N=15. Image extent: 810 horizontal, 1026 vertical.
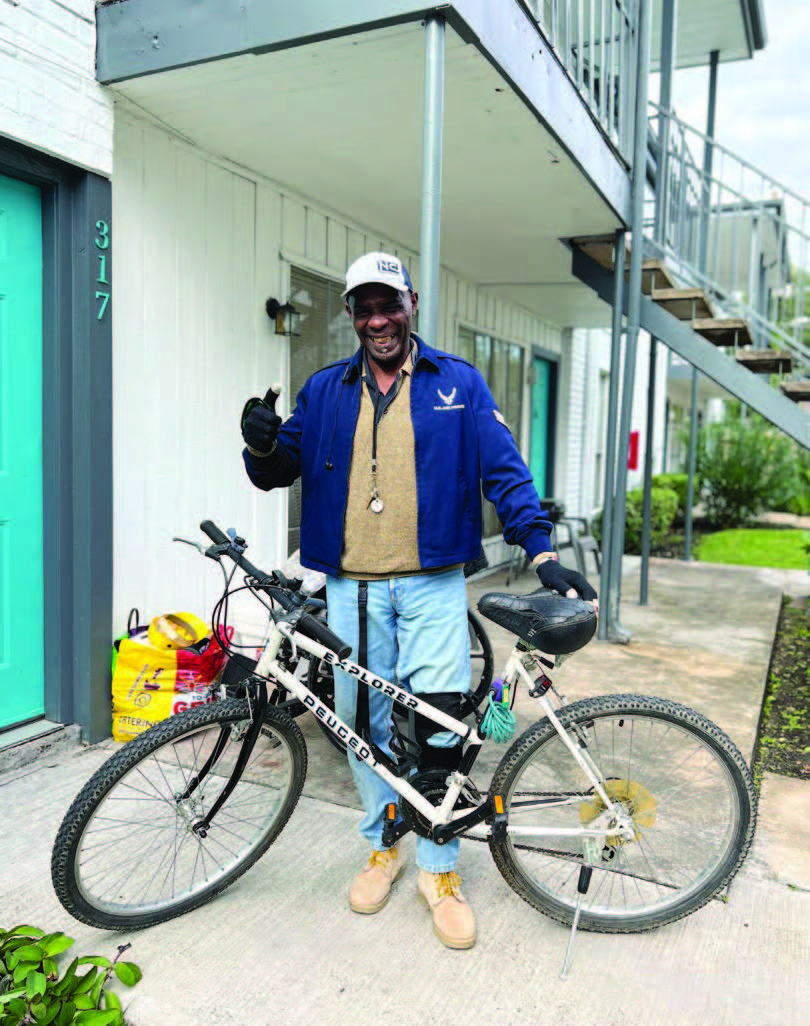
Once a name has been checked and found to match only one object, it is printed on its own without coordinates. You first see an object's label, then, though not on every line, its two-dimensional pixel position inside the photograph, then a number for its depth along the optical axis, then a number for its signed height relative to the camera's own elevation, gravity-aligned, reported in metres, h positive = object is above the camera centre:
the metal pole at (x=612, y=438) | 5.23 +0.14
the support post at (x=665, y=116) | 5.62 +2.34
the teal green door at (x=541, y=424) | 9.34 +0.38
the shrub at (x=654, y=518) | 10.09 -0.74
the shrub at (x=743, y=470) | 12.70 -0.12
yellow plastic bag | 3.31 -0.94
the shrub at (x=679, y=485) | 13.49 -0.40
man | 2.15 -0.12
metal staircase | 5.15 +1.12
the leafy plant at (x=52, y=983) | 1.81 -1.23
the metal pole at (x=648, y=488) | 6.48 -0.22
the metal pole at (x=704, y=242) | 5.93 +1.56
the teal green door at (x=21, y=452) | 3.09 -0.02
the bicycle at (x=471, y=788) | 2.03 -0.87
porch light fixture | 4.50 +0.75
